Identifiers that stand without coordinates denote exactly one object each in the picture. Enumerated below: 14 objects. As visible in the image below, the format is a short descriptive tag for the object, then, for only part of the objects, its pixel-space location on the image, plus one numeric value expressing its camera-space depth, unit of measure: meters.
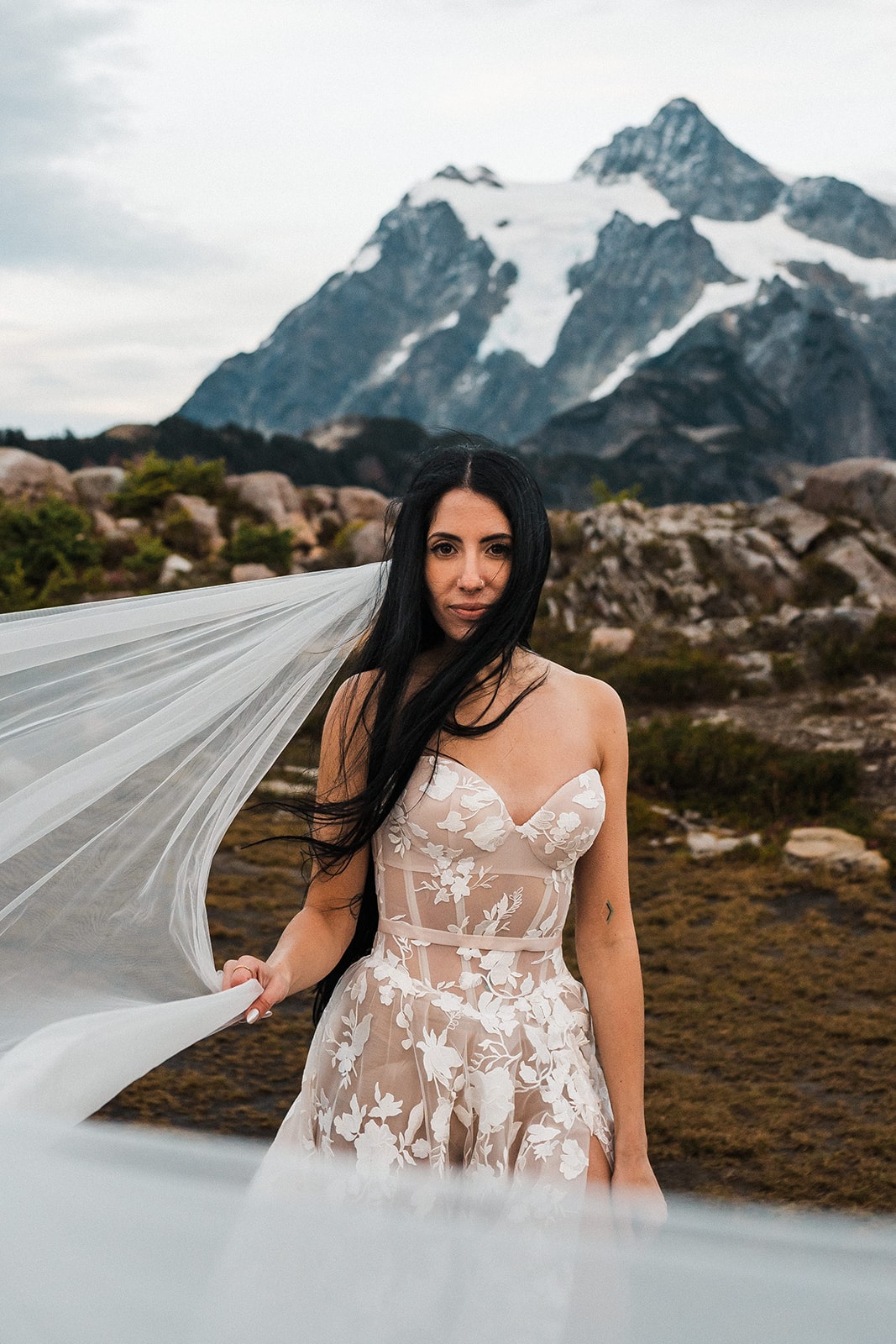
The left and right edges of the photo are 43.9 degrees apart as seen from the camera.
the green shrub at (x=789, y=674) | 11.14
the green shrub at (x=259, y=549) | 19.17
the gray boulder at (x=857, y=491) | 16.38
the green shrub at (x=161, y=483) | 21.77
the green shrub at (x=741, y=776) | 8.18
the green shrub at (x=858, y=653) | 11.07
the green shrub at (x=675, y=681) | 11.23
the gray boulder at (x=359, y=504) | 25.03
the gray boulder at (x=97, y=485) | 22.34
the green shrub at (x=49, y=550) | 16.52
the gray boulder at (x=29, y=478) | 21.48
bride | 1.81
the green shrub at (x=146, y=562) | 17.88
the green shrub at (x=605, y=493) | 18.61
